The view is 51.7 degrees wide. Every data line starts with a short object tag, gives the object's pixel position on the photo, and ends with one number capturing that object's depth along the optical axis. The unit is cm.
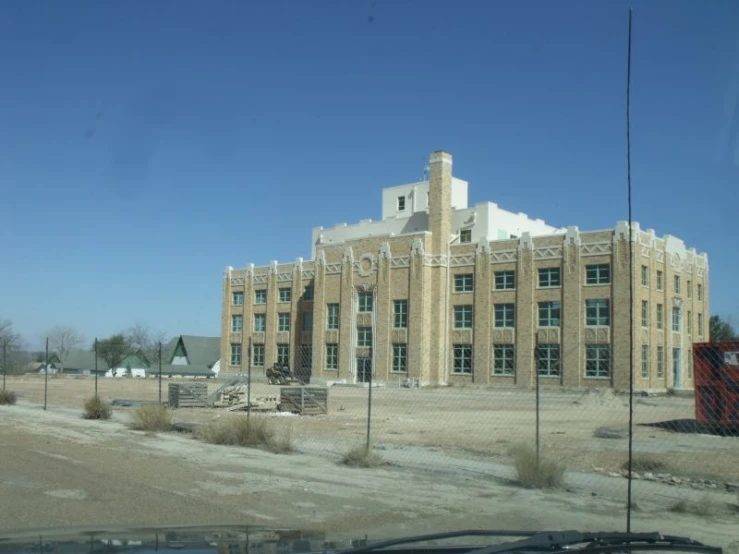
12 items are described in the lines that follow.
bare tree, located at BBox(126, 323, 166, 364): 10031
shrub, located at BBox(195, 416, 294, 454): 1669
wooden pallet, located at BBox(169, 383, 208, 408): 3234
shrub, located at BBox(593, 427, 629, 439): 2123
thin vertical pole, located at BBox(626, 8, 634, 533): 664
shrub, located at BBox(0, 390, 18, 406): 3133
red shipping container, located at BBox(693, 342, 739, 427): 2102
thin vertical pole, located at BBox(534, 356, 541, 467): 1225
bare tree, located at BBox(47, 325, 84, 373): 11938
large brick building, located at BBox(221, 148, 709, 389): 5119
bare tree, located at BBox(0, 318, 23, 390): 5846
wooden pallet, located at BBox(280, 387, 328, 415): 2875
